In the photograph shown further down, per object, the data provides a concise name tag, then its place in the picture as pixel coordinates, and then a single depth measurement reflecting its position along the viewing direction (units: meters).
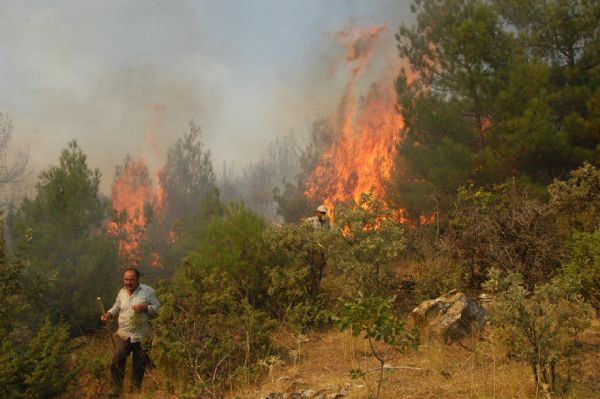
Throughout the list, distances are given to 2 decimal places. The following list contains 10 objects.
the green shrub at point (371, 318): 4.06
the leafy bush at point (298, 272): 8.08
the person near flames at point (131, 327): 6.50
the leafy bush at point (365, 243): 7.80
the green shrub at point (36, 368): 6.40
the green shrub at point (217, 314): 6.16
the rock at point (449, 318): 6.19
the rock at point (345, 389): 4.49
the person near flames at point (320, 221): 9.02
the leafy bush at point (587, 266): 6.10
